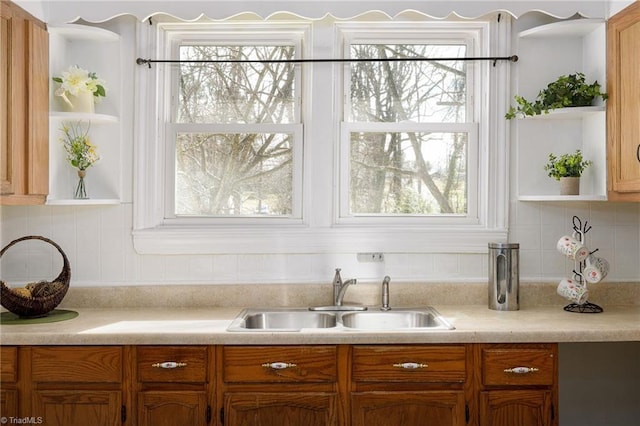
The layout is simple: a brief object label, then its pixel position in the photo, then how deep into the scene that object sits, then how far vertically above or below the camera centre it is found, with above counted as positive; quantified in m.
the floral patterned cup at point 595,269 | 2.58 -0.25
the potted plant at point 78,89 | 2.59 +0.55
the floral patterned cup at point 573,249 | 2.59 -0.16
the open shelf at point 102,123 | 2.76 +0.42
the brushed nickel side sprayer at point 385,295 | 2.70 -0.39
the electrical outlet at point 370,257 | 2.80 -0.22
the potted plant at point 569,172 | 2.65 +0.19
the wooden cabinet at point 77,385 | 2.20 -0.66
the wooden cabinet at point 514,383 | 2.21 -0.65
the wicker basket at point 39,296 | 2.40 -0.36
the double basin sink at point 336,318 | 2.63 -0.49
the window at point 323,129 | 2.85 +0.42
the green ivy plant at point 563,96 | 2.62 +0.53
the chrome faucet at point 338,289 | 2.70 -0.36
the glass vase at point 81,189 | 2.68 +0.10
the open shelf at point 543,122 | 2.80 +0.44
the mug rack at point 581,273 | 2.60 -0.29
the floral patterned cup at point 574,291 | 2.60 -0.36
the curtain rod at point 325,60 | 2.76 +0.73
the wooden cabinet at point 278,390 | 2.20 -0.67
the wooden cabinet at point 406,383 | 2.20 -0.65
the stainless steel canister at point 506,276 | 2.62 -0.29
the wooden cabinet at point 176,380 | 2.20 -0.64
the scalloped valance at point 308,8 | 2.64 +0.94
